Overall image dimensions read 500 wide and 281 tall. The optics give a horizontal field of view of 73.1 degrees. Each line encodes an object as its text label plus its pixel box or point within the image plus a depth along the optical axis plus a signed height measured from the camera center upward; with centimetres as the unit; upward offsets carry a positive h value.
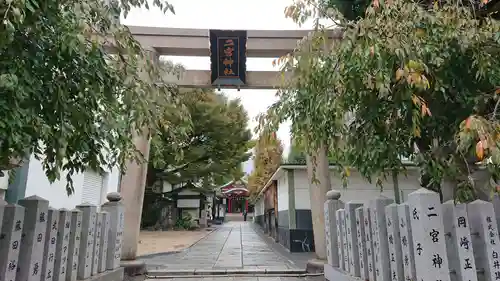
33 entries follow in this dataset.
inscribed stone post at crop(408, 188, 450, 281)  301 -24
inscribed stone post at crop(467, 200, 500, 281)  307 -25
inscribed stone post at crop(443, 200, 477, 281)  302 -29
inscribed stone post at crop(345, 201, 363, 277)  465 -35
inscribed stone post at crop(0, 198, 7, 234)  328 +4
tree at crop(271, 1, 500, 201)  284 +120
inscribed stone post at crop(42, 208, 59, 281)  389 -37
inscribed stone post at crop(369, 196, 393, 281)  383 -32
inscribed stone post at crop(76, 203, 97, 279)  477 -40
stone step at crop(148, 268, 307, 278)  704 -123
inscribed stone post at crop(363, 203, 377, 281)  414 -41
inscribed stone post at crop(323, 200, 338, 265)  567 -35
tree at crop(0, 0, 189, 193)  224 +100
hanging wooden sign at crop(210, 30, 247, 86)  779 +356
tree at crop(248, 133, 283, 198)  2333 +340
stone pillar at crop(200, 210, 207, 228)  2641 -51
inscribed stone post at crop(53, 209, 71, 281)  416 -40
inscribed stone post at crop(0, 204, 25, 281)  324 -26
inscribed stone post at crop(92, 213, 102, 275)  515 -48
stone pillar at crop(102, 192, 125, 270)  582 -28
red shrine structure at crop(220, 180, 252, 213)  4066 +212
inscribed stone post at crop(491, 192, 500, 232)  335 +5
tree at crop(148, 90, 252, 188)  1927 +424
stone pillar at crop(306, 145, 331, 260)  720 +29
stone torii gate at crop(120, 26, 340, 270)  780 +379
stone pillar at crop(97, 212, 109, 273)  543 -46
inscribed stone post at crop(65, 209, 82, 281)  443 -42
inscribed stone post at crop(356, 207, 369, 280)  436 -42
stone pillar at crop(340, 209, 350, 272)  498 -48
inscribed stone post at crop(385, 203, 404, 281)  361 -33
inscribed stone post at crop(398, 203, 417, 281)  332 -31
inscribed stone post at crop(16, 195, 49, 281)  356 -27
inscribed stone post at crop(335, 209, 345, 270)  522 -42
